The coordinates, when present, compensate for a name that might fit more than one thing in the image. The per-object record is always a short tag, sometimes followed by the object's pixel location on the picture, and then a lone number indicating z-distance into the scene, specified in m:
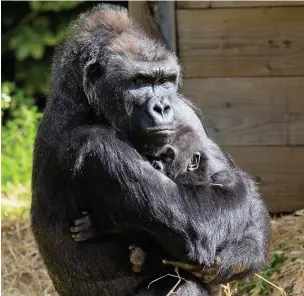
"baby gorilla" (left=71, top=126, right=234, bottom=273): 8.56
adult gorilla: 8.30
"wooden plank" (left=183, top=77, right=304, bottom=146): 12.49
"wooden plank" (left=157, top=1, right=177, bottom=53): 12.53
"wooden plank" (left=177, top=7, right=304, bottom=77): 12.37
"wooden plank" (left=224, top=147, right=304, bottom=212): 12.66
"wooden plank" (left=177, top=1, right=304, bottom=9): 12.28
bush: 15.33
